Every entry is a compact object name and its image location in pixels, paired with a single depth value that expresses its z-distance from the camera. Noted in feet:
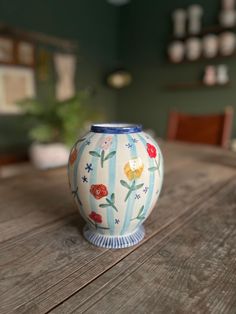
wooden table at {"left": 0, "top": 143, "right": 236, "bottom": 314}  1.10
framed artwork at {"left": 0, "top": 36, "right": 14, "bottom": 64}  7.69
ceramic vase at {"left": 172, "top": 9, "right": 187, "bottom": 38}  9.16
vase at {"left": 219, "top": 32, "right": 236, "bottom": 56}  8.27
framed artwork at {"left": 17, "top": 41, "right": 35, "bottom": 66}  8.11
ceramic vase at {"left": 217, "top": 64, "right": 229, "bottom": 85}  8.70
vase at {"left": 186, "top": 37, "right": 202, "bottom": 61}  9.01
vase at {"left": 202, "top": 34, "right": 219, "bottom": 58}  8.64
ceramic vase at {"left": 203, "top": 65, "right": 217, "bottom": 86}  8.86
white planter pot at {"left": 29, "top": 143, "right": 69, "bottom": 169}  6.55
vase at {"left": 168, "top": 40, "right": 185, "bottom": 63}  9.32
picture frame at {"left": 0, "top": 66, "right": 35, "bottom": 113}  7.88
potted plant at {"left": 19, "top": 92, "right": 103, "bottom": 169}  6.41
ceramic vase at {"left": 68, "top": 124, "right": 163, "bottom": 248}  1.37
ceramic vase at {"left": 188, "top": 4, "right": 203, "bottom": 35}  8.87
